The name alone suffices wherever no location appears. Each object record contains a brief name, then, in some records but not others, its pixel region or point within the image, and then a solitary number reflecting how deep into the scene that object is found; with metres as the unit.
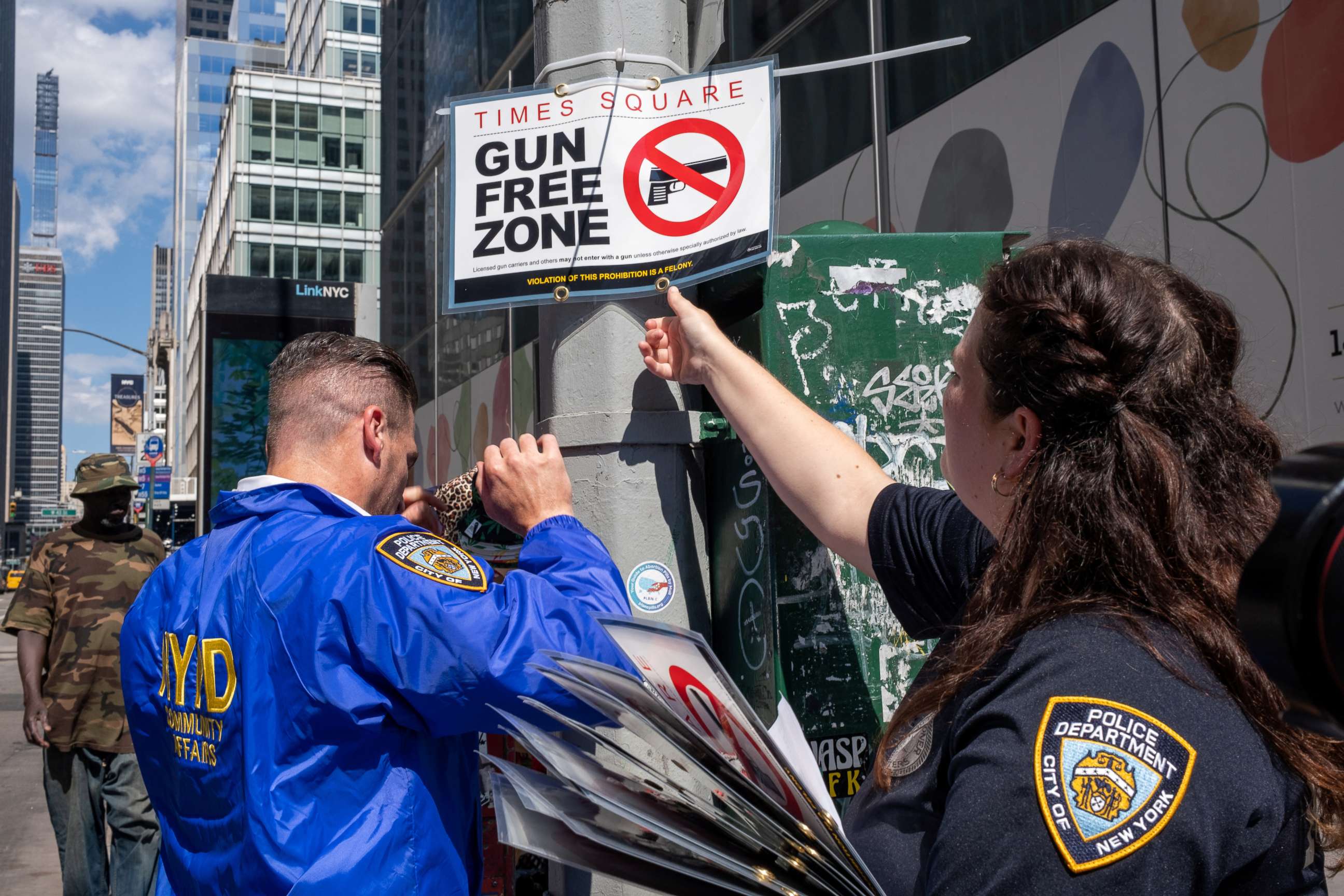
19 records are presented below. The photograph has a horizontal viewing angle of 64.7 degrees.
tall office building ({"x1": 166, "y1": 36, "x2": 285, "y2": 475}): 81.50
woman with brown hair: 0.91
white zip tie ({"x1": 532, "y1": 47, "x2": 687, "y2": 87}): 2.45
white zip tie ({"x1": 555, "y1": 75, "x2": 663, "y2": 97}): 2.46
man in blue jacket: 1.69
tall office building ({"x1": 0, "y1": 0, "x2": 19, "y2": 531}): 149.88
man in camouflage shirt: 4.95
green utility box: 2.36
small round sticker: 2.45
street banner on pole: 46.75
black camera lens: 0.60
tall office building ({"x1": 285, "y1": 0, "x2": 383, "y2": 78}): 52.47
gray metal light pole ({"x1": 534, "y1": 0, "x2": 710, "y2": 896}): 2.43
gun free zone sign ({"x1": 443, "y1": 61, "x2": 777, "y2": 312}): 2.44
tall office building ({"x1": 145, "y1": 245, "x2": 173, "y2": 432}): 59.41
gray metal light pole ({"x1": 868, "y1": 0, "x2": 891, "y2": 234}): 6.57
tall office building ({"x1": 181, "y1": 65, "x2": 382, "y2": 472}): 48.47
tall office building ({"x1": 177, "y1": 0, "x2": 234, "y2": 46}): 143.88
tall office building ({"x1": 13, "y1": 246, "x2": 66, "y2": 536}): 138.88
